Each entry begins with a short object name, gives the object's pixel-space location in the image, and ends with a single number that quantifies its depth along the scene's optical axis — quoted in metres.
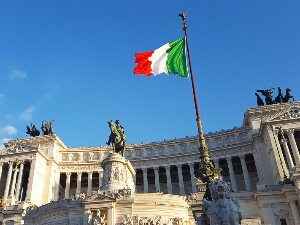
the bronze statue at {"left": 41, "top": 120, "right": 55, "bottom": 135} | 66.75
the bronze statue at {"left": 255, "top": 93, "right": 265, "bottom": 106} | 62.28
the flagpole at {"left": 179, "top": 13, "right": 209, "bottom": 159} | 18.89
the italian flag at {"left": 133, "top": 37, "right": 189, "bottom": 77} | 26.76
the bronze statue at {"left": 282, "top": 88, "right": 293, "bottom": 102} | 60.97
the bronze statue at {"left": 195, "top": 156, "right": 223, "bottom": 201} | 17.68
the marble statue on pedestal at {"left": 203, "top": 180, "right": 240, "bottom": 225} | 11.50
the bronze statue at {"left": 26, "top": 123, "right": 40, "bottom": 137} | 67.19
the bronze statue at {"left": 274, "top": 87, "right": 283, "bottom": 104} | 61.47
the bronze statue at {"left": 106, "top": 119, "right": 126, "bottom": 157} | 36.38
